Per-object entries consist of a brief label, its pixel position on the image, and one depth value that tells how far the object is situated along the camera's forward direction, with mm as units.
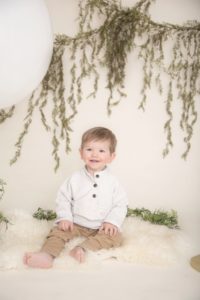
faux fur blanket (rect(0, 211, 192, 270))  1433
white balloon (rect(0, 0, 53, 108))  1386
